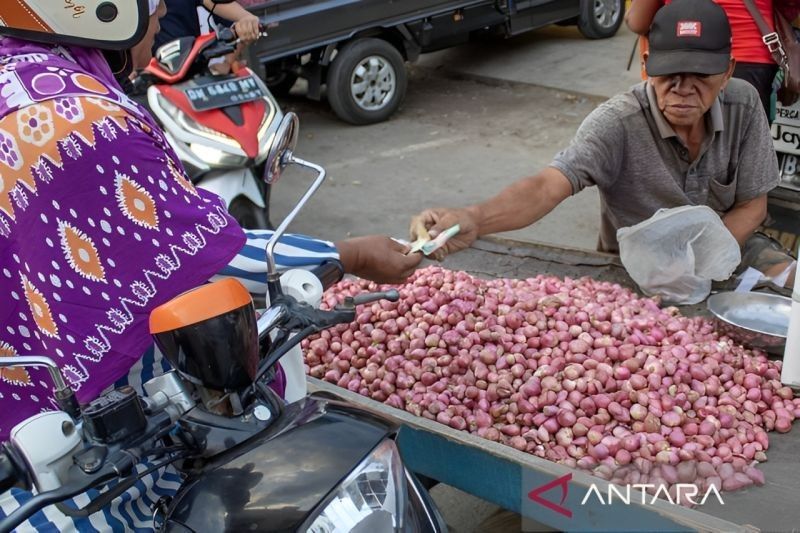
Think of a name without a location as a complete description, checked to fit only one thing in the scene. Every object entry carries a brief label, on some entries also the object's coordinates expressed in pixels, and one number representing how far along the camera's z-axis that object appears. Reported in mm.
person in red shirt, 3812
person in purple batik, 1342
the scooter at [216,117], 4340
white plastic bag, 2898
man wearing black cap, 2916
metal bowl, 2586
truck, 6949
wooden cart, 1892
